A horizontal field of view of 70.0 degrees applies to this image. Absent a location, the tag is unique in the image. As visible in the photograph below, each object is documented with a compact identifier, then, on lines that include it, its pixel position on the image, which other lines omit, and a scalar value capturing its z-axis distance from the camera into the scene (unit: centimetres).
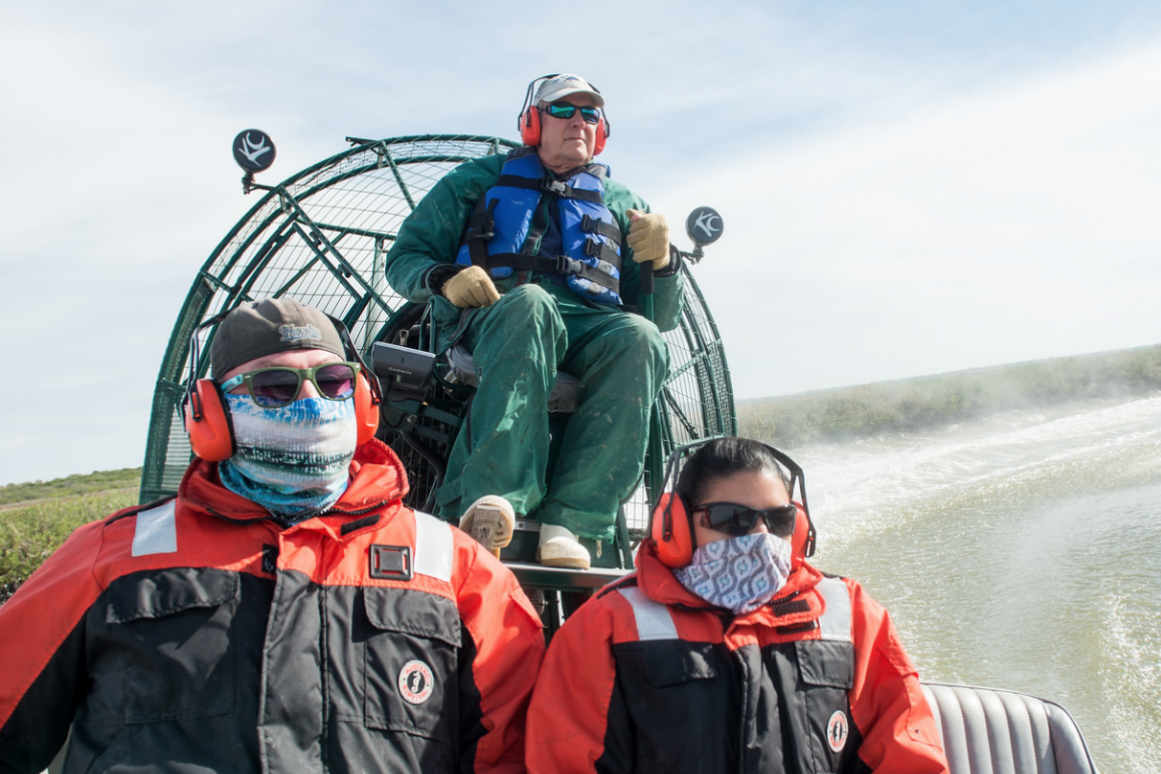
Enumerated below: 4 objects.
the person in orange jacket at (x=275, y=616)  168
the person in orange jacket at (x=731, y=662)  195
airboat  383
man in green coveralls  300
